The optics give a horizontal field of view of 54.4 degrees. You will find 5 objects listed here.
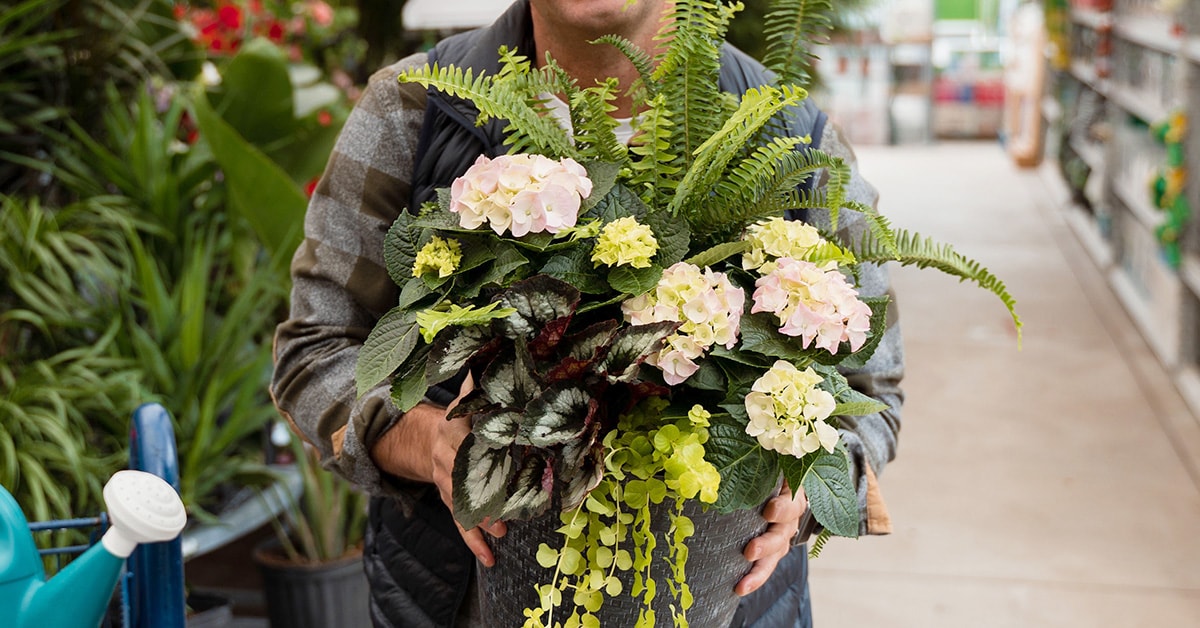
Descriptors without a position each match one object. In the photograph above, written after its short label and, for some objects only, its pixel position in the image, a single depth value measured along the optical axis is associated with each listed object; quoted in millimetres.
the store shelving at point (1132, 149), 4480
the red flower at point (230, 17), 3277
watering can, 910
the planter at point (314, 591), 2502
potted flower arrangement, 846
